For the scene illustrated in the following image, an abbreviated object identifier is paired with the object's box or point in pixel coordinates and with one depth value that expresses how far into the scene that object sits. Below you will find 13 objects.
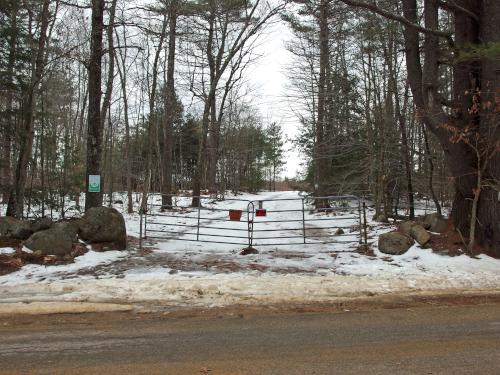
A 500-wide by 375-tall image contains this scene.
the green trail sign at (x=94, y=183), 11.99
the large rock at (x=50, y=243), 9.32
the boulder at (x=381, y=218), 15.26
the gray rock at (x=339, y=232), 12.84
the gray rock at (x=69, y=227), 9.82
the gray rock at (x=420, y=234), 10.15
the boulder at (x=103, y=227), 10.23
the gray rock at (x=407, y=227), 10.85
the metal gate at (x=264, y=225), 12.62
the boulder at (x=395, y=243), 10.05
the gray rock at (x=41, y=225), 10.07
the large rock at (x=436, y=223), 10.84
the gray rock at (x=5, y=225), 9.91
